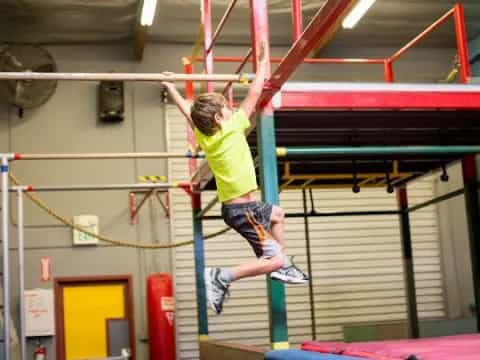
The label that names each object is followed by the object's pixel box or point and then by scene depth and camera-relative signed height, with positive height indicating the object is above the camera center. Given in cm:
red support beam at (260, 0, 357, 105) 372 +131
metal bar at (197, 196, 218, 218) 719 +79
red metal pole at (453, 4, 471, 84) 687 +214
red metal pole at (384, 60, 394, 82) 836 +228
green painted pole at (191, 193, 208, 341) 812 +23
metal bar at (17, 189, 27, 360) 741 +19
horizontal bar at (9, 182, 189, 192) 767 +110
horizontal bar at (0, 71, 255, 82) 462 +133
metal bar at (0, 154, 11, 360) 652 +36
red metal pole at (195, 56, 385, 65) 803 +244
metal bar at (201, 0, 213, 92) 696 +237
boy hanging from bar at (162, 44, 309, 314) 442 +55
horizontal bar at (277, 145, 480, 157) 516 +88
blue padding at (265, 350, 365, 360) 383 -40
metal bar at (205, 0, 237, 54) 590 +220
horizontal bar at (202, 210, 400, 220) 842 +74
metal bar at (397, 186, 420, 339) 872 +15
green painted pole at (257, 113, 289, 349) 487 +54
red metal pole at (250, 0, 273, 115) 512 +175
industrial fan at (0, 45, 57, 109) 1086 +327
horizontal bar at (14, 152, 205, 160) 688 +126
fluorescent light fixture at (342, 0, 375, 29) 1030 +370
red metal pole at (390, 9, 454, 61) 748 +242
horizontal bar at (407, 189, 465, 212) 744 +76
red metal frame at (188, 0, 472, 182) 388 +133
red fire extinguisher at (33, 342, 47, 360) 1030 -76
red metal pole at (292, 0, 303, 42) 523 +186
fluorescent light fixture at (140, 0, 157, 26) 995 +374
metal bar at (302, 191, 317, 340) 979 +15
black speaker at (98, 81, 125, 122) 1141 +288
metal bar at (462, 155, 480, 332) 761 +48
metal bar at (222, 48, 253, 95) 634 +188
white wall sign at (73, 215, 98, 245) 1109 +96
